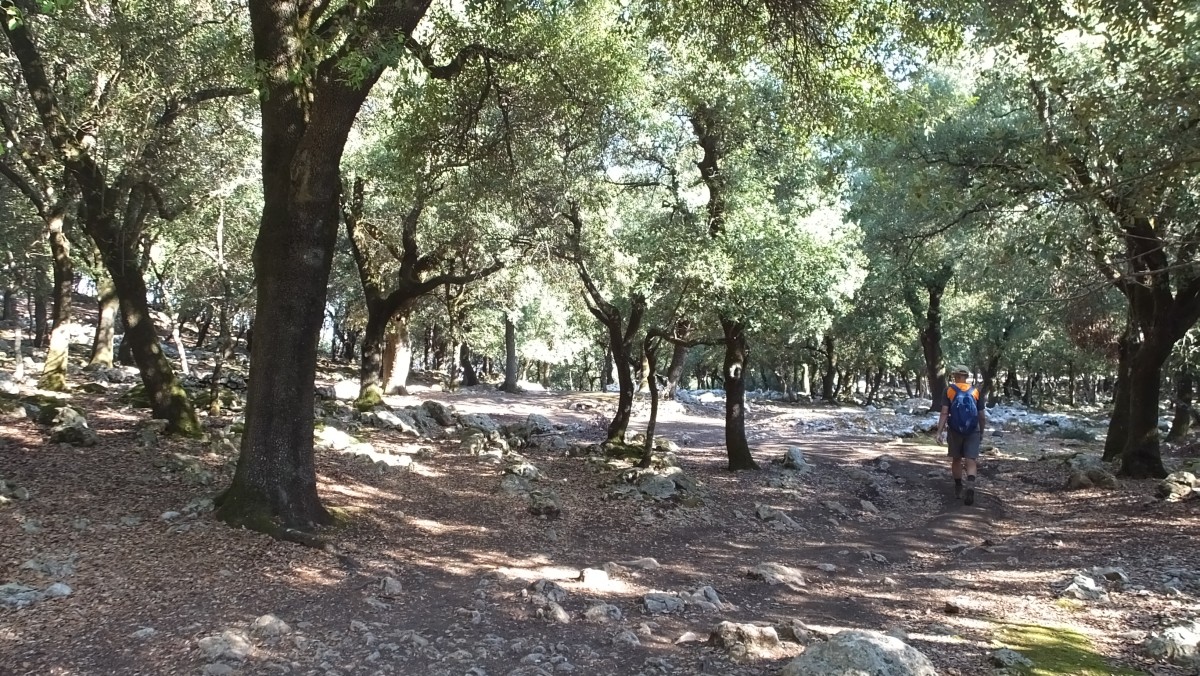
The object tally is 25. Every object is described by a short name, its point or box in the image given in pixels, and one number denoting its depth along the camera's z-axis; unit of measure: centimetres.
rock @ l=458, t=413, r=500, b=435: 1612
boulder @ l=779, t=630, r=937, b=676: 384
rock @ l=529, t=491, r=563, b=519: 956
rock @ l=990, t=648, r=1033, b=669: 426
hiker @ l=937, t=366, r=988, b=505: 1020
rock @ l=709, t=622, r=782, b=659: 467
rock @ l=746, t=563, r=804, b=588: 704
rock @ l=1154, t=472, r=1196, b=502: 976
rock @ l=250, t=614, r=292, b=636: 478
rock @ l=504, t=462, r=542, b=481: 1112
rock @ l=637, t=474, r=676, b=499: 1088
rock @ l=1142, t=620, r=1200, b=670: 430
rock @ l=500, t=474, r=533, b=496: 1034
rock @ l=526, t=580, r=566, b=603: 603
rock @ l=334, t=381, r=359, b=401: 2066
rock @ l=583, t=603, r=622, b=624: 563
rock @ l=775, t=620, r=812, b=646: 493
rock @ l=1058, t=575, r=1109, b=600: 586
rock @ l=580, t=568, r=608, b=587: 663
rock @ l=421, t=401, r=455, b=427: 1731
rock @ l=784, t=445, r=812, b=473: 1422
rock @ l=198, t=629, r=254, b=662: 436
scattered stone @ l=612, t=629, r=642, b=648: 510
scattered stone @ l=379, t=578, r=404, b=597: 600
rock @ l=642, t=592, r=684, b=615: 592
